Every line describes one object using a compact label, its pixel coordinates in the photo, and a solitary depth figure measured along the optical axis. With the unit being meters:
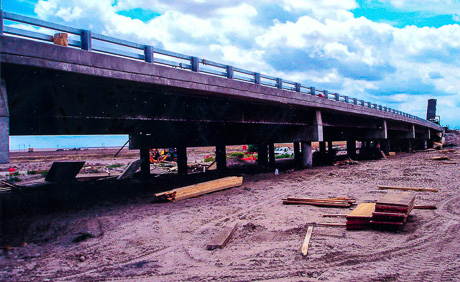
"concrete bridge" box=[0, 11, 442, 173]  8.37
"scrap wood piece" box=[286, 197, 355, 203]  9.96
